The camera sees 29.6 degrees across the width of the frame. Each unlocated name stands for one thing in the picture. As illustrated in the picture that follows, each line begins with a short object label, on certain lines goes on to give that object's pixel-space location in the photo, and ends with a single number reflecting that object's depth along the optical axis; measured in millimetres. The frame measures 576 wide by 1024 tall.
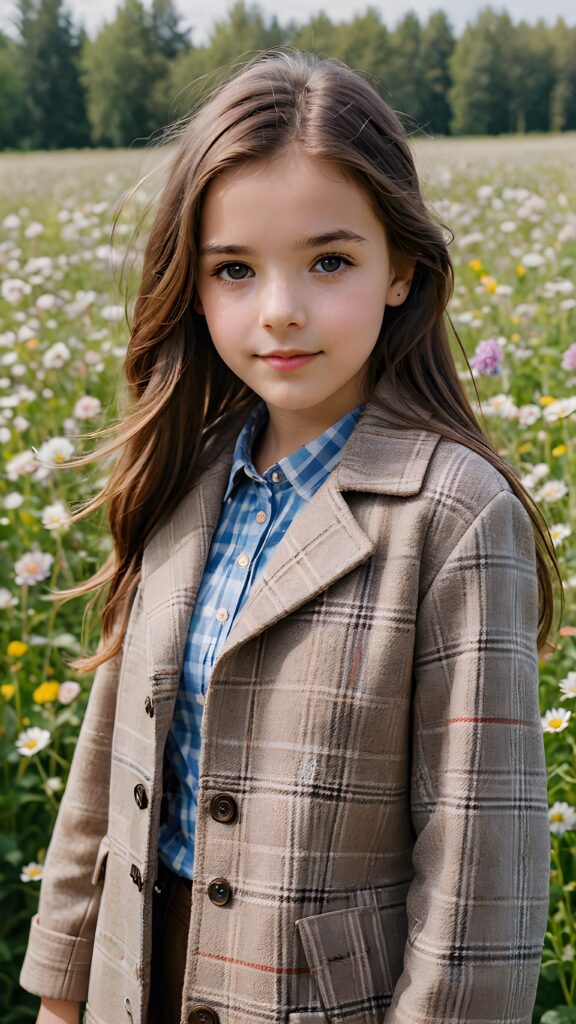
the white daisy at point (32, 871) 1964
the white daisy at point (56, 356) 3119
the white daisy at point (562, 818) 1626
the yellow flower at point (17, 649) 2213
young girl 1021
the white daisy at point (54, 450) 2385
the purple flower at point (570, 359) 2312
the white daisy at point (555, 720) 1652
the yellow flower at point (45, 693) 2145
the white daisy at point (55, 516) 2361
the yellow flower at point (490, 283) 3418
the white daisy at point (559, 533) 1973
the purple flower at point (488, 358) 2168
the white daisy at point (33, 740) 2051
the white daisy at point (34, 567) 2225
